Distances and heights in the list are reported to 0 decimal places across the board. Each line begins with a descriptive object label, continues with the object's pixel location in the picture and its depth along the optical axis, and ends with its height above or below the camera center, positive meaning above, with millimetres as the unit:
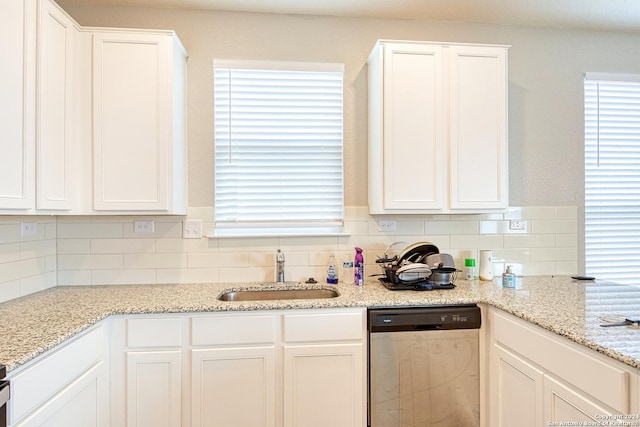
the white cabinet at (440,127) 2174 +538
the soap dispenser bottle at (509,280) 2146 -416
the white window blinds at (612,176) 2611 +277
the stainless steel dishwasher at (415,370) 1812 -826
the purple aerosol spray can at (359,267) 2240 -352
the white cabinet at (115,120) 1880 +523
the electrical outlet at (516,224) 2543 -82
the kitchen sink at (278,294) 2211 -525
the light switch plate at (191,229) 2326 -111
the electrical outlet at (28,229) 1950 -94
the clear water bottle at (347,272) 2297 -395
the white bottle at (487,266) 2352 -360
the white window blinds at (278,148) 2381 +448
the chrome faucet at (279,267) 2297 -361
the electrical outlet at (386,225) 2451 -87
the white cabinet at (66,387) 1169 -676
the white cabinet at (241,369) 1736 -800
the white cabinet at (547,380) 1158 -660
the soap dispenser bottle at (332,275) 2287 -411
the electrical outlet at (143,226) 2291 -90
